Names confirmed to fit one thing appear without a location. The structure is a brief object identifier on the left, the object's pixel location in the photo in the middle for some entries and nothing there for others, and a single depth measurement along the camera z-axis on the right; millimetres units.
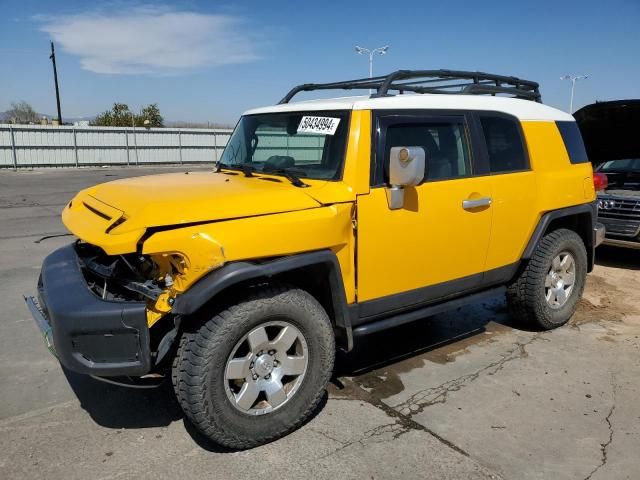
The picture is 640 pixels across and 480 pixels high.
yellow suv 2701
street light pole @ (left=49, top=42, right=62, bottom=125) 39406
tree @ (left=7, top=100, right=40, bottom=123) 61350
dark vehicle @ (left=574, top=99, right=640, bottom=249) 6902
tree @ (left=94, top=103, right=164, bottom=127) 44781
